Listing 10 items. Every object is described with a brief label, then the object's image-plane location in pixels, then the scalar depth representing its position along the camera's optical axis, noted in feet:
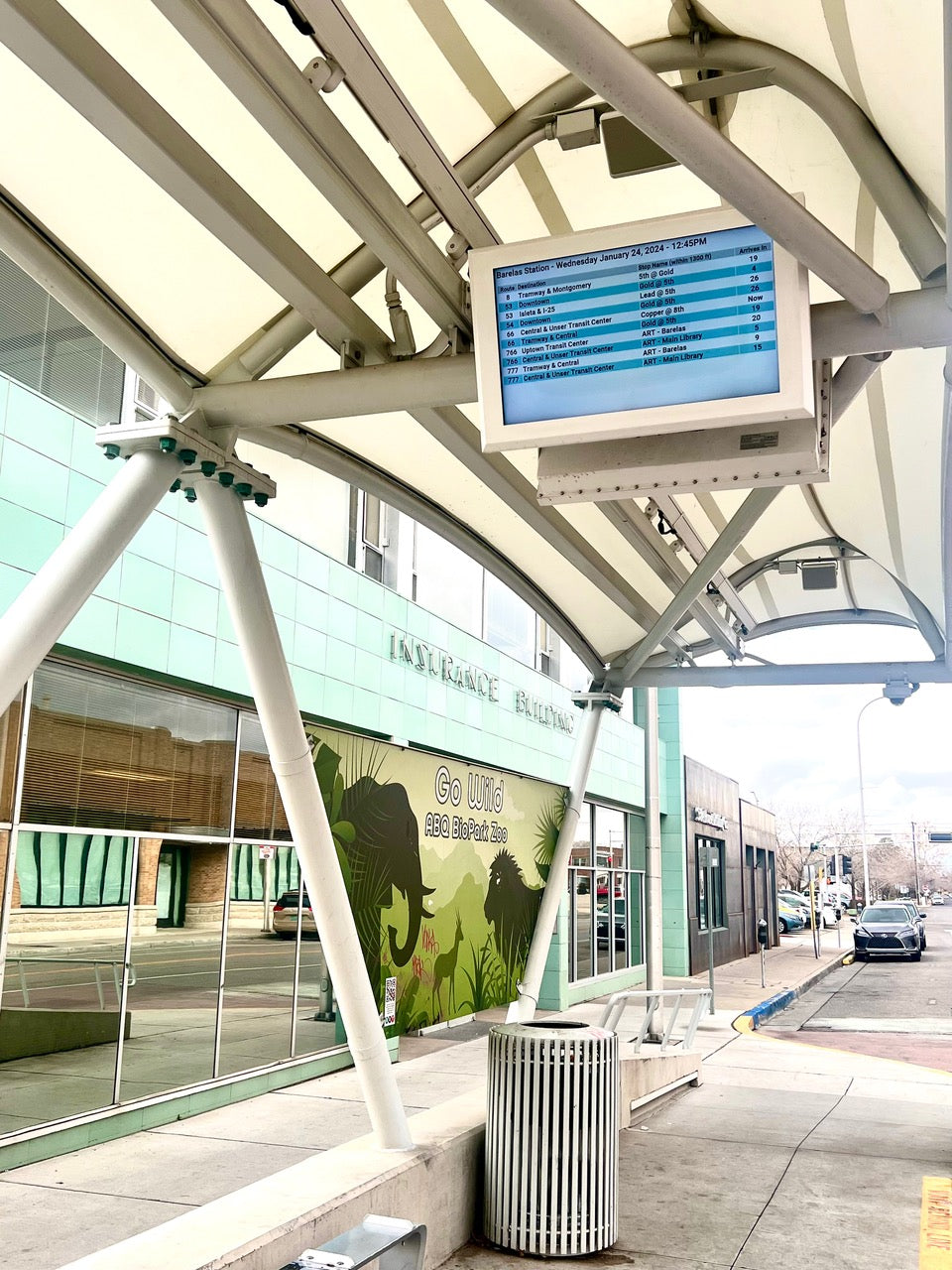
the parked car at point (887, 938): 110.52
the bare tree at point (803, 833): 395.96
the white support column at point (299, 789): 18.02
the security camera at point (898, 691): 35.12
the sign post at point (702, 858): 94.67
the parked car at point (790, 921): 174.29
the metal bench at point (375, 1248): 13.53
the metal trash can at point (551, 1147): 19.19
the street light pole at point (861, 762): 197.42
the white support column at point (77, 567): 14.12
